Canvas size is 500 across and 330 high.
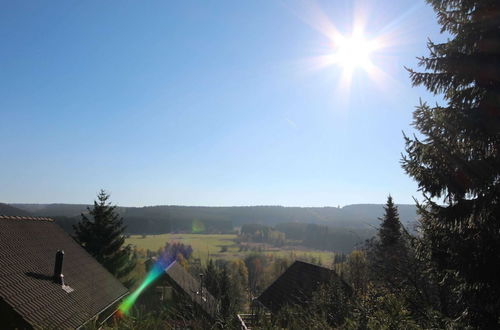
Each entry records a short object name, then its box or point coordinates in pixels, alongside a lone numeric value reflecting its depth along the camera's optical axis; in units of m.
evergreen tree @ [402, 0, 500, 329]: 5.78
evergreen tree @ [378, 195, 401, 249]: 21.47
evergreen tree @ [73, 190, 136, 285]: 25.47
